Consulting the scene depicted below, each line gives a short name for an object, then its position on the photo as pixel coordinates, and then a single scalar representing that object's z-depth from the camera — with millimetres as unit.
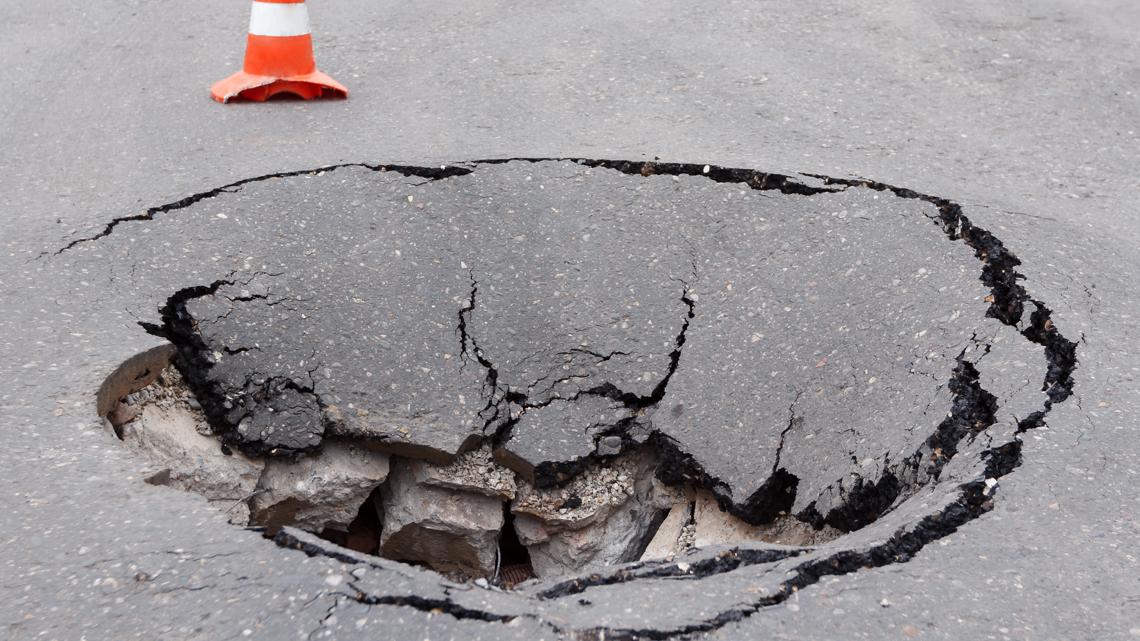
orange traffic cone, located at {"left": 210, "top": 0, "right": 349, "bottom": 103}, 4746
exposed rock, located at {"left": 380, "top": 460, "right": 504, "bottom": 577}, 3846
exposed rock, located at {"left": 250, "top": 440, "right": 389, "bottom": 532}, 3623
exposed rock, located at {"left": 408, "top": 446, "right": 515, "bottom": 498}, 3717
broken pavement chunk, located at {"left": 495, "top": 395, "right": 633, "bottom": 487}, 3656
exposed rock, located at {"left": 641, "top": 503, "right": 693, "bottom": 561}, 3660
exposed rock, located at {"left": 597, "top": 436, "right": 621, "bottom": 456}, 3674
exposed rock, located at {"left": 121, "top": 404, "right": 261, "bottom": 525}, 3227
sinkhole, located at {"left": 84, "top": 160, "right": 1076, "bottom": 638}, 3312
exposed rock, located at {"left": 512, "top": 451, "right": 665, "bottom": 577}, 3754
